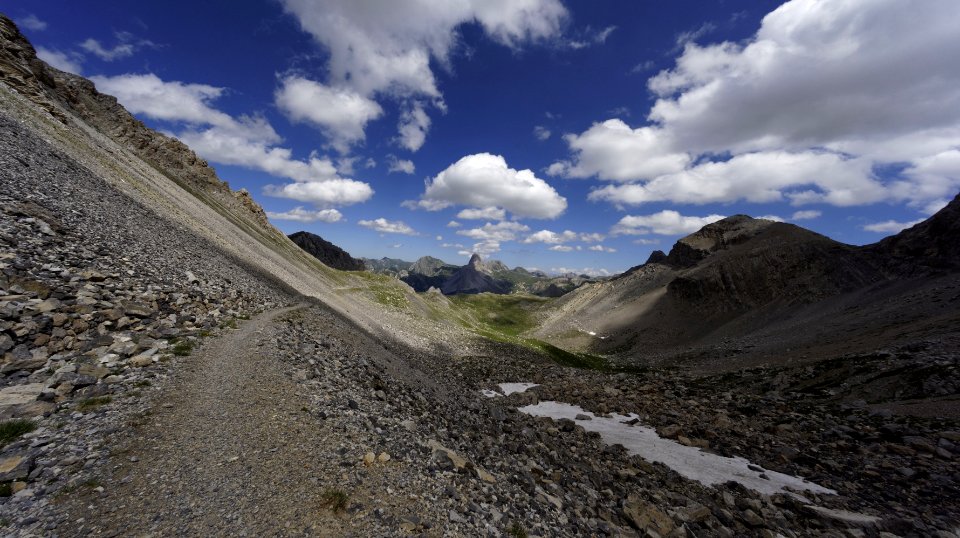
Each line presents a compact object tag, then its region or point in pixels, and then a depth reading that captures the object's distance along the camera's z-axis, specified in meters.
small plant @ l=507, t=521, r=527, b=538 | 9.91
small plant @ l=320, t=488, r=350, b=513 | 8.83
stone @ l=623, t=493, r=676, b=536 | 12.85
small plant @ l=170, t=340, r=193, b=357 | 16.53
